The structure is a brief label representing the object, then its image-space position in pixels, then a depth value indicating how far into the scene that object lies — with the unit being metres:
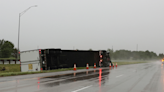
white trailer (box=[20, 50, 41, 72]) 20.88
